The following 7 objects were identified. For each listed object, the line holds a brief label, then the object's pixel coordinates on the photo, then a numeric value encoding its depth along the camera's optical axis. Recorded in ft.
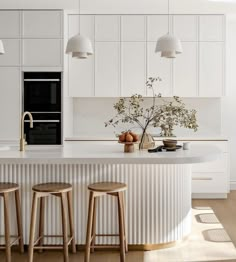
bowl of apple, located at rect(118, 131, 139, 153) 13.40
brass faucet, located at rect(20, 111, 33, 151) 13.88
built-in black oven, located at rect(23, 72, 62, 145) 20.47
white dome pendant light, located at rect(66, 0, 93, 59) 12.95
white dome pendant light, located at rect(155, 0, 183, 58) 13.26
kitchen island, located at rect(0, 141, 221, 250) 13.03
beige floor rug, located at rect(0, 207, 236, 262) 12.65
